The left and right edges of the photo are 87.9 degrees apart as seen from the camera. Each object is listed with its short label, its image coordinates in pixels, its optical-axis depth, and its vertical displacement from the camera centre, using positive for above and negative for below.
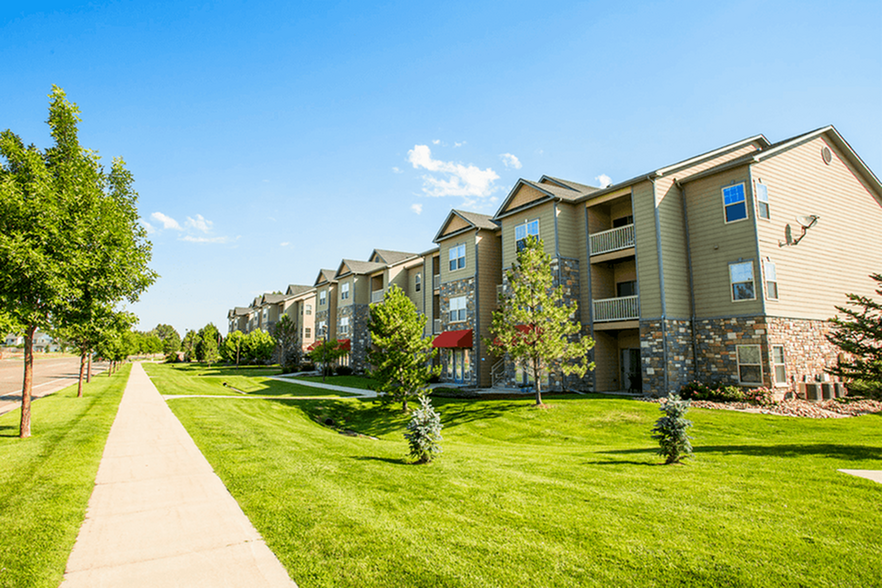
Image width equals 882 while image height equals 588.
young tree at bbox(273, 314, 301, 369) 50.66 +1.01
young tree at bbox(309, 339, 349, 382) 37.31 -0.40
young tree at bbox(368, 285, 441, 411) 20.97 -0.22
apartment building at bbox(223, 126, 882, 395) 18.80 +3.90
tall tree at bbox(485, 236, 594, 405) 19.34 +0.96
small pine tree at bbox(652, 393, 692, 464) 9.27 -1.78
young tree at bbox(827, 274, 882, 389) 11.28 -0.29
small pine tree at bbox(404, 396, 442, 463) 9.84 -1.92
